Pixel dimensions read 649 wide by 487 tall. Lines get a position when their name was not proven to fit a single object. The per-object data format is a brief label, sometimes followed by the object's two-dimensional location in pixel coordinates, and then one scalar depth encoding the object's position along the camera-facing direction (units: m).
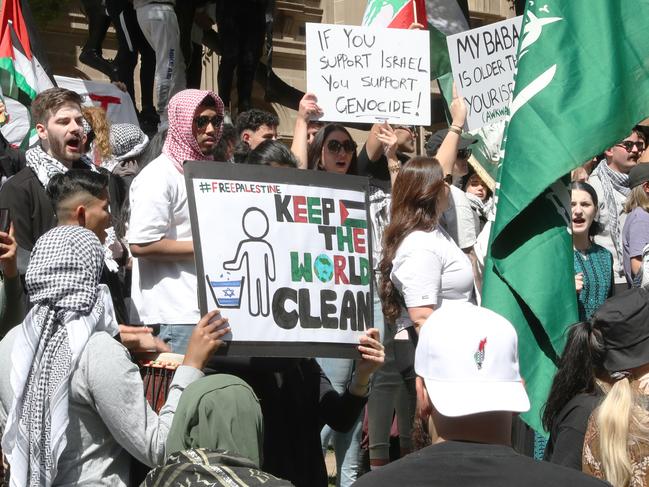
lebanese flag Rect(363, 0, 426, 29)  13.73
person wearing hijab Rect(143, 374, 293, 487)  6.04
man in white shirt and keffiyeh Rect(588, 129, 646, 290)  13.51
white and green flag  8.70
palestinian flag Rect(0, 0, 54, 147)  13.40
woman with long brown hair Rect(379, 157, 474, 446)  9.76
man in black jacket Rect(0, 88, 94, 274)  10.02
